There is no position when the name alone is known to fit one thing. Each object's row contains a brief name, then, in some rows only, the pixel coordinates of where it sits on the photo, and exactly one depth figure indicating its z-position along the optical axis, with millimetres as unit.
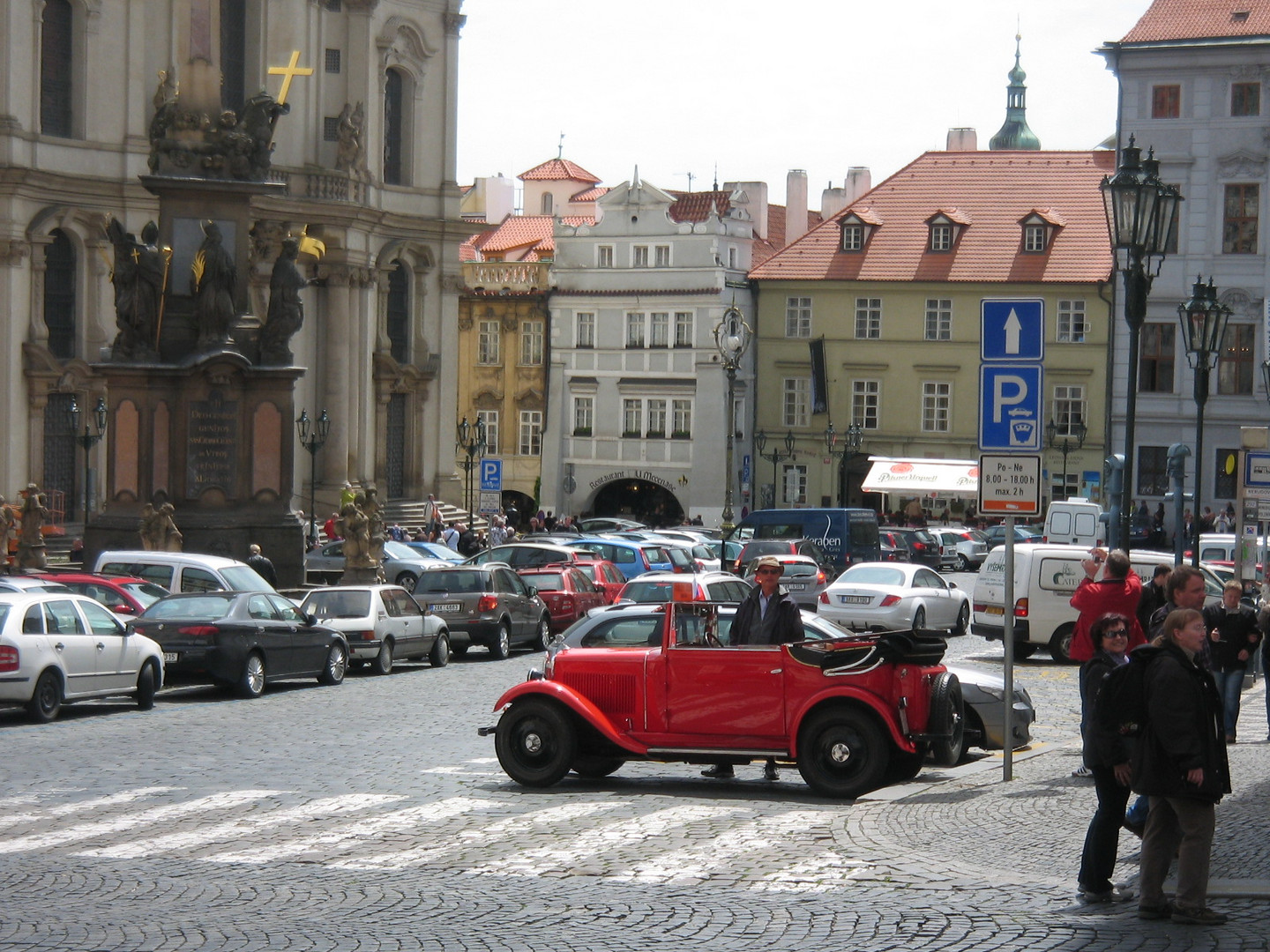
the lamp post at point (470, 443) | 55325
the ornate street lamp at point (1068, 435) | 69788
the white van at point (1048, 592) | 30531
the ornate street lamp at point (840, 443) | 73688
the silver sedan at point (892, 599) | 33531
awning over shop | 65312
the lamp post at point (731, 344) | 46844
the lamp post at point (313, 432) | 52997
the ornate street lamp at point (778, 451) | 77562
